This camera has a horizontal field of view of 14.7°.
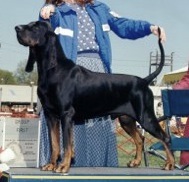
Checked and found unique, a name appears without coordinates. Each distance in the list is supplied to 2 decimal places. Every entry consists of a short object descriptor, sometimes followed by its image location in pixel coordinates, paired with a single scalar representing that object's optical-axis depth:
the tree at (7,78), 76.62
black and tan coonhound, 3.82
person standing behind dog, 4.51
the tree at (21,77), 73.99
